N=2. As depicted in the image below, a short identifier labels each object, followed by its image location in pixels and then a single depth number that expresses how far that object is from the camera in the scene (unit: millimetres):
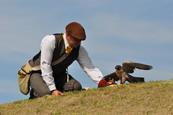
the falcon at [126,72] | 14391
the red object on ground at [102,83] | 13602
